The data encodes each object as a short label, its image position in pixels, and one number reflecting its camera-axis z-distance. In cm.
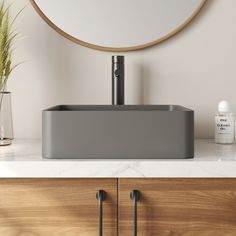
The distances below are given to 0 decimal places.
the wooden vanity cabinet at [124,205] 102
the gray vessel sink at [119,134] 104
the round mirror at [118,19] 142
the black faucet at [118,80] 133
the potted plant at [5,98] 126
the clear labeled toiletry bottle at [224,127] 133
